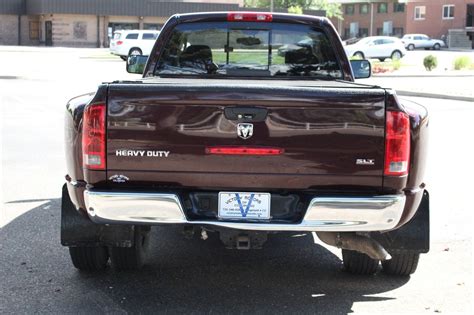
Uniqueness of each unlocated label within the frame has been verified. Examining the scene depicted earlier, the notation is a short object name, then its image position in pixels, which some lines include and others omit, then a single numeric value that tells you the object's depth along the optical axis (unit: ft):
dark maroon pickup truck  13.34
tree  285.84
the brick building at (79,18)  223.71
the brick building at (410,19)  260.83
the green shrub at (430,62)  112.27
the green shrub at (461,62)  116.47
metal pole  305.47
